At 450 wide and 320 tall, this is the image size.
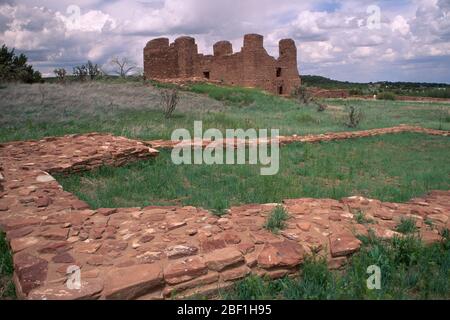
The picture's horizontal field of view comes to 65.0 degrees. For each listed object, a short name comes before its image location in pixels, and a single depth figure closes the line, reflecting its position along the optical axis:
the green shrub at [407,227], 3.51
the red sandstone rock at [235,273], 2.71
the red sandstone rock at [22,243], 2.94
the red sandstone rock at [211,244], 2.97
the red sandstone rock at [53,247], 2.89
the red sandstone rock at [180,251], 2.84
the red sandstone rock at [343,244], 3.05
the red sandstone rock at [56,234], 3.12
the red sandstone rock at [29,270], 2.43
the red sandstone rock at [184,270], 2.57
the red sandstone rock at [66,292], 2.29
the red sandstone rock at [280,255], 2.83
